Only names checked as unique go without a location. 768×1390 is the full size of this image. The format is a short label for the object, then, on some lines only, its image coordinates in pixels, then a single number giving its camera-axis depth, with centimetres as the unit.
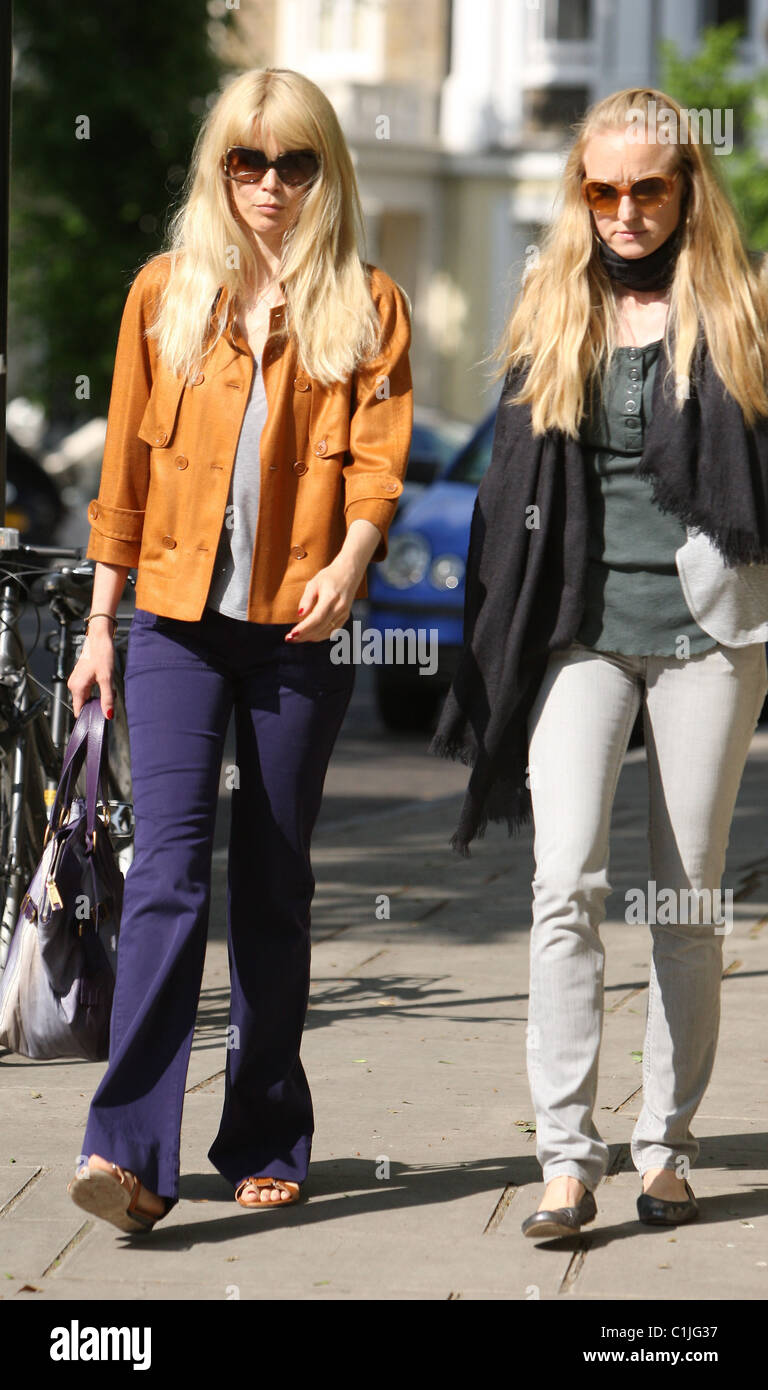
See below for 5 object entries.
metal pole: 1009
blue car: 2186
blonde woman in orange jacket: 710
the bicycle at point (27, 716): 1012
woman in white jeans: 709
